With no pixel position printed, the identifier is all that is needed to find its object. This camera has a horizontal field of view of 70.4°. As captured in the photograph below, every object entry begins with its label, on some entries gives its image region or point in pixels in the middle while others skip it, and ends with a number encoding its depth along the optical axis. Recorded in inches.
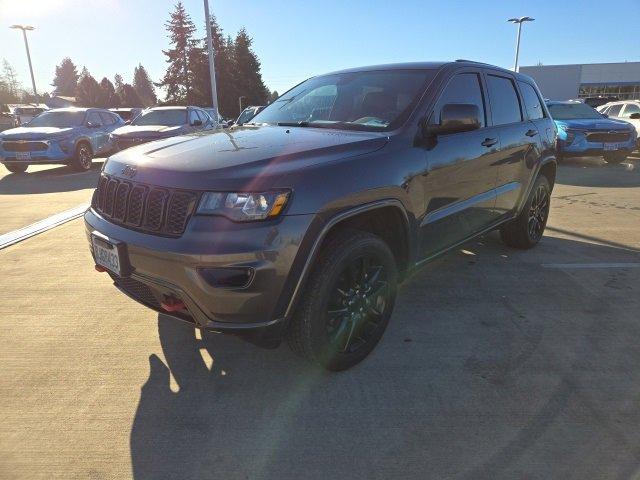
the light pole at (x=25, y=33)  1592.0
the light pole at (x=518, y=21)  1393.9
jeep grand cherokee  86.4
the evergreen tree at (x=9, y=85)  3036.4
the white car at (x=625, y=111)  565.6
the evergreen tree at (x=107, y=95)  2765.7
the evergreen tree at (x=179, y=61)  2234.3
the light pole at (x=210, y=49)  843.8
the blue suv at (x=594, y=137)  472.1
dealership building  2156.7
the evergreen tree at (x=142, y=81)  4143.9
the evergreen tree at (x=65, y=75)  4832.7
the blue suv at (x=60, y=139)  438.0
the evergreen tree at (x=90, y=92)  2723.9
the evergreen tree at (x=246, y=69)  2180.1
